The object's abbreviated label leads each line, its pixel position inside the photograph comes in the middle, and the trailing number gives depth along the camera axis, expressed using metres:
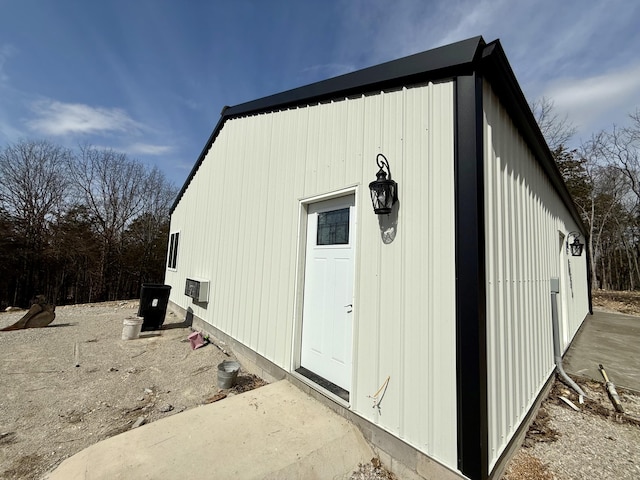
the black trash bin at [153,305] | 6.02
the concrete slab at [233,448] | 1.71
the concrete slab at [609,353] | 3.84
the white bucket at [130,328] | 5.41
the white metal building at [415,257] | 1.82
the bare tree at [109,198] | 14.33
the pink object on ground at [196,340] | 5.01
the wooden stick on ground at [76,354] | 4.12
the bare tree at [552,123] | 14.94
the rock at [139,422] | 2.61
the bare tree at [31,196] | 12.56
